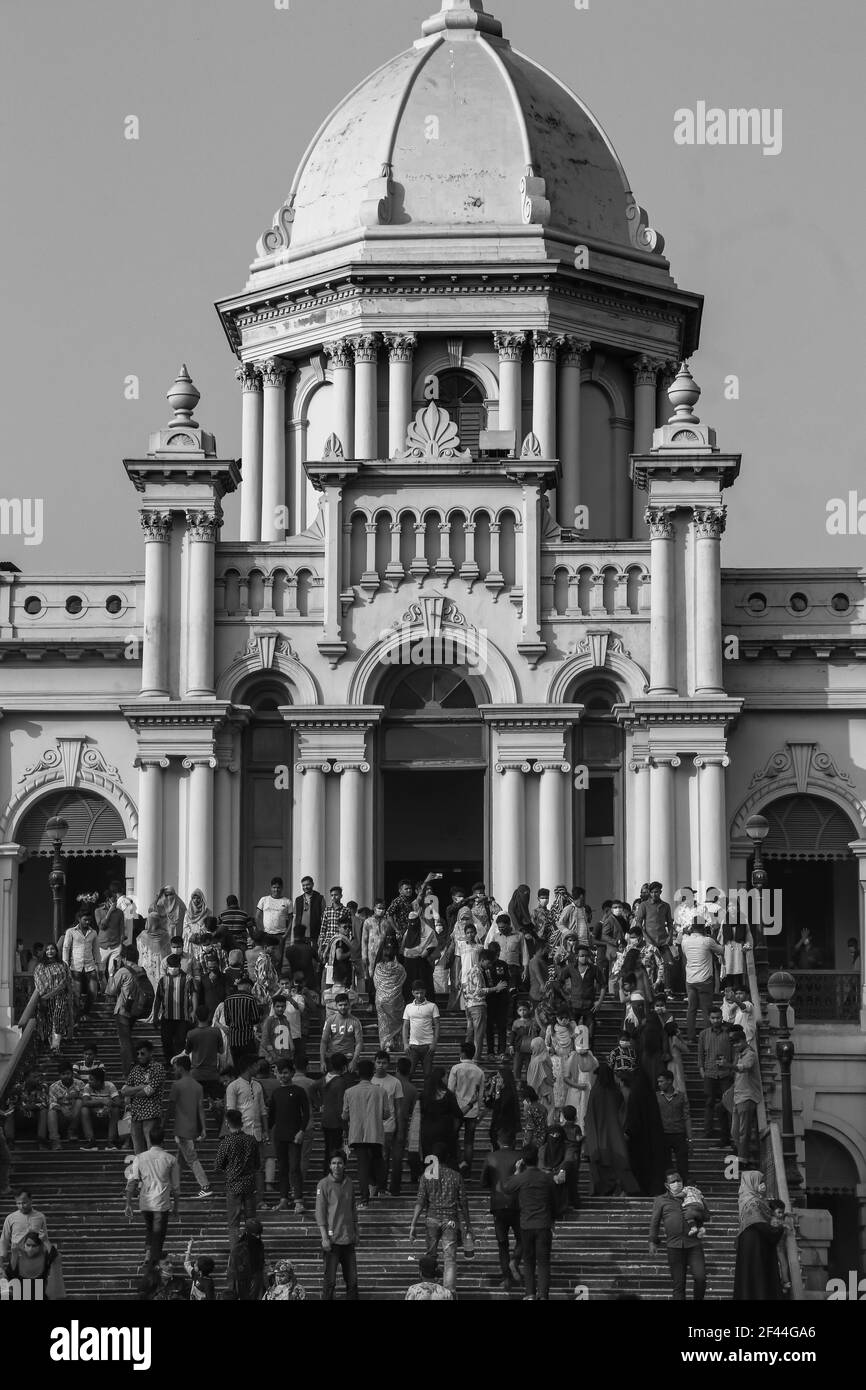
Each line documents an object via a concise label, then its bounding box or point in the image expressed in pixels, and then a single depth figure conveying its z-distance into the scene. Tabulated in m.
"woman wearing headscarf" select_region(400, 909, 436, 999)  40.66
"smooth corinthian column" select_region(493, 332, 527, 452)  55.62
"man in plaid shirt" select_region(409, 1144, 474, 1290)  31.59
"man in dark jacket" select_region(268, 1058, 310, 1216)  33.91
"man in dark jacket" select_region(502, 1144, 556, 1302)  31.34
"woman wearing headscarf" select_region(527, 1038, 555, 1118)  35.72
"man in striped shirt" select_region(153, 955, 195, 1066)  37.81
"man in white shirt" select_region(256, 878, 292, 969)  42.53
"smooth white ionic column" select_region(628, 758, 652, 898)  48.03
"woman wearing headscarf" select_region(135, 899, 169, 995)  40.41
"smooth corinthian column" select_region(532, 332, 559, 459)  55.75
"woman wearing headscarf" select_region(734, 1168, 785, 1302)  29.73
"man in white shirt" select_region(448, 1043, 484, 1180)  35.00
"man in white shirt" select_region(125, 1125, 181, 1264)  32.34
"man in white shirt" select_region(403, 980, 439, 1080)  36.84
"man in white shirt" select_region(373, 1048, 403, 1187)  34.40
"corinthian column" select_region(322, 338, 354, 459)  56.53
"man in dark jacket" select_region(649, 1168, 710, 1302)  31.33
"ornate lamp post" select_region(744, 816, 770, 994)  42.16
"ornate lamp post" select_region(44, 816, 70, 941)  43.16
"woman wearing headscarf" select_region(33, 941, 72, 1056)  39.22
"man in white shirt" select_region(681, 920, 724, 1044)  40.22
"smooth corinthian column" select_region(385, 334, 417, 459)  55.75
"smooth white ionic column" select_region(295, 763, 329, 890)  48.19
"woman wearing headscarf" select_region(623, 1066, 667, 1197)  34.84
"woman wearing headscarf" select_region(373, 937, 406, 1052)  38.44
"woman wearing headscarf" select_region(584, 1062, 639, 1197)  34.75
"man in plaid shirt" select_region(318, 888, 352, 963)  41.81
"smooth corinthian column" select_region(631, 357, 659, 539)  57.34
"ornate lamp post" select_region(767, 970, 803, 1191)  36.06
